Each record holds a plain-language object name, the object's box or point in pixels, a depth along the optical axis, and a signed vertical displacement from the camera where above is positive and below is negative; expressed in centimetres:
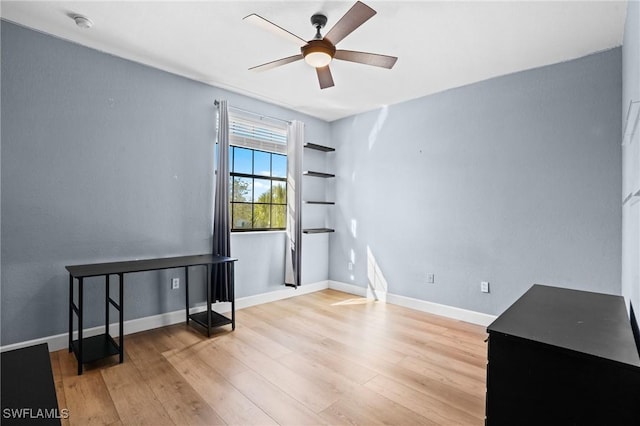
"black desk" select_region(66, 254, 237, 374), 241 -76
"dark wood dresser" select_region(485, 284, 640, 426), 97 -52
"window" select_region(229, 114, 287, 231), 394 +49
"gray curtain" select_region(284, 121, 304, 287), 432 +9
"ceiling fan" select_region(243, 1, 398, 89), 197 +120
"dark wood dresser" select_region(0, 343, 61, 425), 90 -59
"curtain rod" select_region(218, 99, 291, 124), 367 +125
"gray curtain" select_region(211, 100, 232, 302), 360 +21
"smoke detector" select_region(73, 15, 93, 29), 239 +144
